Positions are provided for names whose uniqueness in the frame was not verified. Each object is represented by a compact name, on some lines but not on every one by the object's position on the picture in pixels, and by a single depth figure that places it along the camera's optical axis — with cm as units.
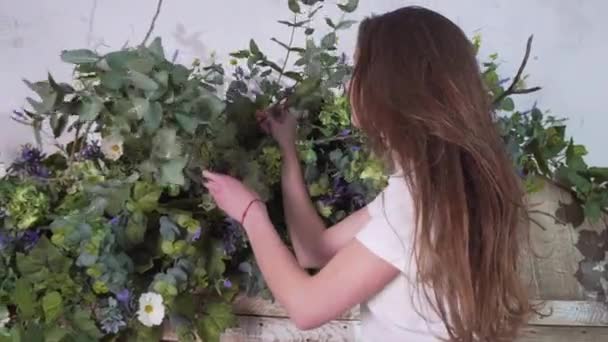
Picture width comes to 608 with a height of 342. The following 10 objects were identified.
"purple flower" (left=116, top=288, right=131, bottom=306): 93
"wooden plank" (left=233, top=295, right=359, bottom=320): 102
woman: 85
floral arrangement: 89
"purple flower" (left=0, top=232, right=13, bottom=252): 98
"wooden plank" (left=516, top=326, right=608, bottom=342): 109
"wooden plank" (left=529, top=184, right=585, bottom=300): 112
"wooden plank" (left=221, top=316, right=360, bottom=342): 103
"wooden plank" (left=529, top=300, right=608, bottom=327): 109
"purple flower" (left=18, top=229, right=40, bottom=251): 98
